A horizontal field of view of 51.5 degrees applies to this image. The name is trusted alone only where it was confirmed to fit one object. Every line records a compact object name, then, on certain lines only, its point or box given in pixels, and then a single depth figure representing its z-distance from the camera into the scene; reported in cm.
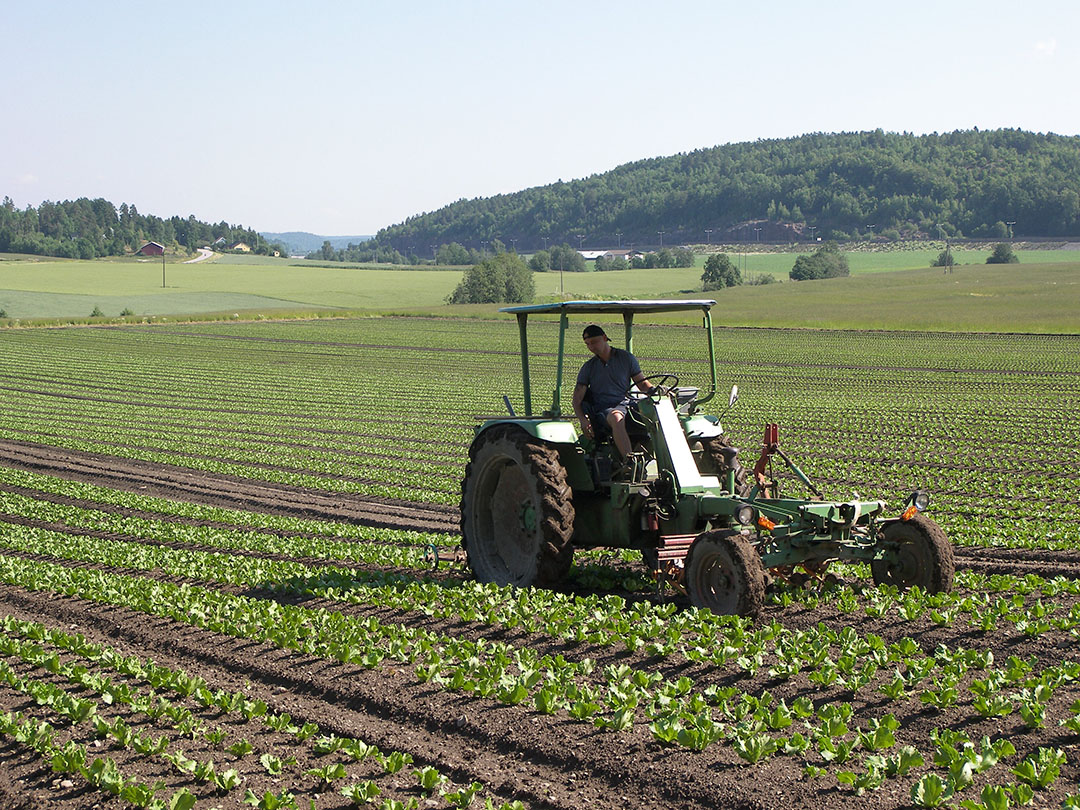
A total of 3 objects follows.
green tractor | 891
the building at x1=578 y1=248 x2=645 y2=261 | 17100
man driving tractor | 1019
